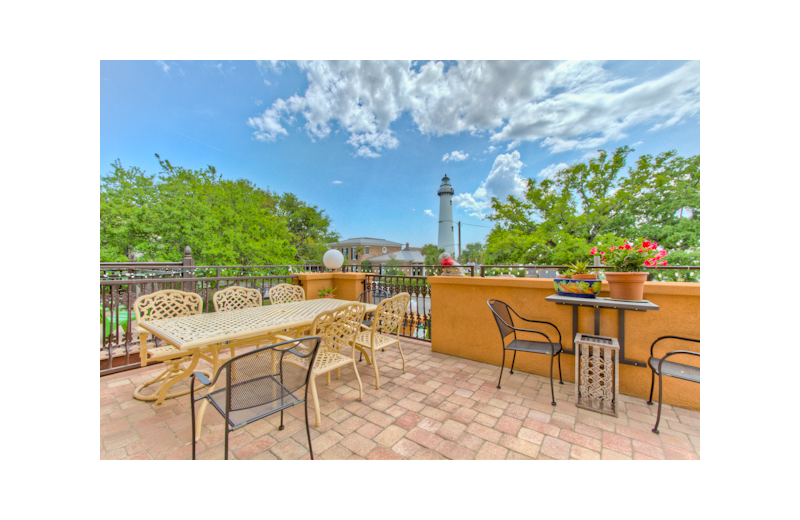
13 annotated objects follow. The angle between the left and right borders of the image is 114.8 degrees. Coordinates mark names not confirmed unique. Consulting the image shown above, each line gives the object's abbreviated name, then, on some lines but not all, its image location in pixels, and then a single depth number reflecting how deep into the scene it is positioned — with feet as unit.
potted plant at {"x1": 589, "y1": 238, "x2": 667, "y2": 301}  6.67
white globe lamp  16.11
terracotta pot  6.63
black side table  6.13
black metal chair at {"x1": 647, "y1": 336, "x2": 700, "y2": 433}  5.50
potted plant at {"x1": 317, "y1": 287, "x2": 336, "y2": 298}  14.84
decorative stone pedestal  6.41
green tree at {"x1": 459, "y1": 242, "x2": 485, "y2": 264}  107.67
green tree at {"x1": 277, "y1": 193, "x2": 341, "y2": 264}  57.11
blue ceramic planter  7.10
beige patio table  5.50
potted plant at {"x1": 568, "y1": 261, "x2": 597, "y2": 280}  7.39
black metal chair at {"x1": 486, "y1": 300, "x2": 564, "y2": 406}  7.21
